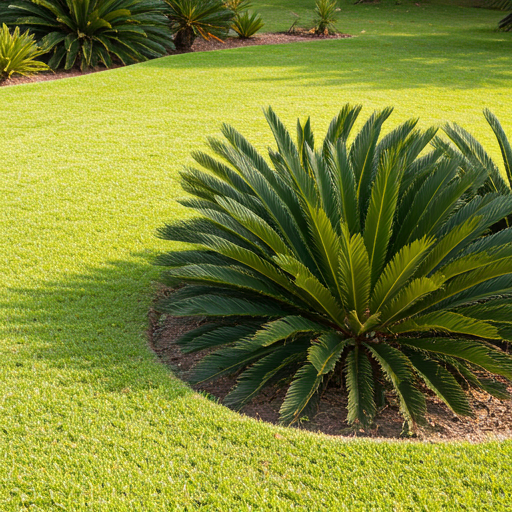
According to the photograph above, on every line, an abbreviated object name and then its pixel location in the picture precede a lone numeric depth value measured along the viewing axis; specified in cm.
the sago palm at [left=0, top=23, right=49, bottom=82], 1055
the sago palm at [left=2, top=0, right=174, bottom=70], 1157
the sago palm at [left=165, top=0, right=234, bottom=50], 1333
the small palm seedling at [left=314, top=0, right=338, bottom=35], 1599
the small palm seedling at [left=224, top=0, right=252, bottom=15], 1563
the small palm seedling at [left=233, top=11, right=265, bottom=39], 1492
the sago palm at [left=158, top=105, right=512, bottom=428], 301
